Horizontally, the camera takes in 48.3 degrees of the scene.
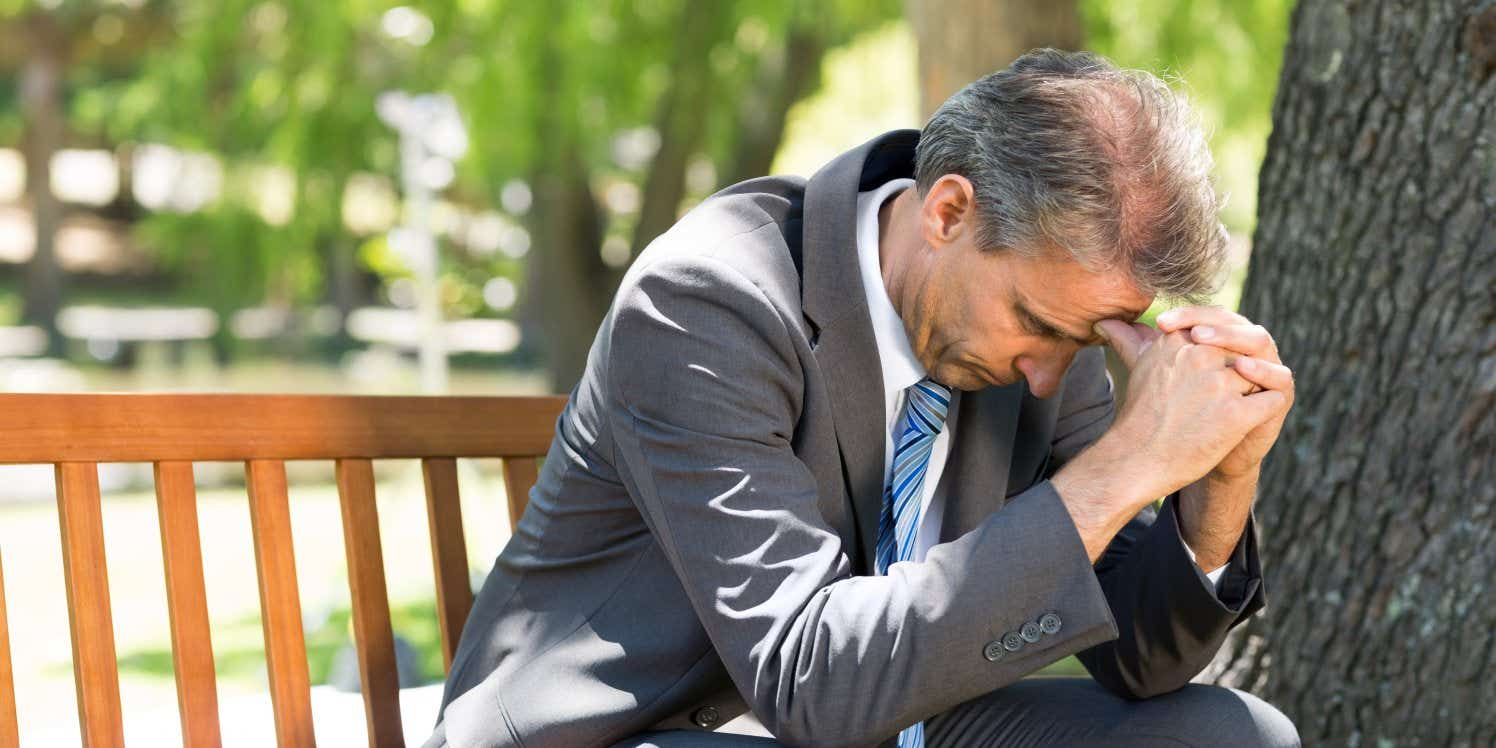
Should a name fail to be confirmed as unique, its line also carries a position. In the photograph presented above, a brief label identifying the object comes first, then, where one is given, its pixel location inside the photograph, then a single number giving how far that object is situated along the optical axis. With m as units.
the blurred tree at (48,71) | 12.98
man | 1.94
